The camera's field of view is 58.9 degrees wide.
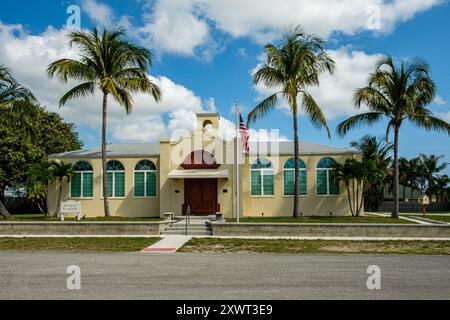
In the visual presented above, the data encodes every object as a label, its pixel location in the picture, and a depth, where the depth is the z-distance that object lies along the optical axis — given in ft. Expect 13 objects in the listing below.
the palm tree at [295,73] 66.18
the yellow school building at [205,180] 76.54
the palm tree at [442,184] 185.47
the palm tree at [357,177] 73.82
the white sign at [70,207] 65.62
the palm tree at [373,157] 132.05
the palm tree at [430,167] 192.75
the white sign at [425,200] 85.40
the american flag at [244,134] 60.29
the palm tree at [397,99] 69.05
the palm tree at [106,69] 67.87
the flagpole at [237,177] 57.93
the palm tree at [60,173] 77.61
